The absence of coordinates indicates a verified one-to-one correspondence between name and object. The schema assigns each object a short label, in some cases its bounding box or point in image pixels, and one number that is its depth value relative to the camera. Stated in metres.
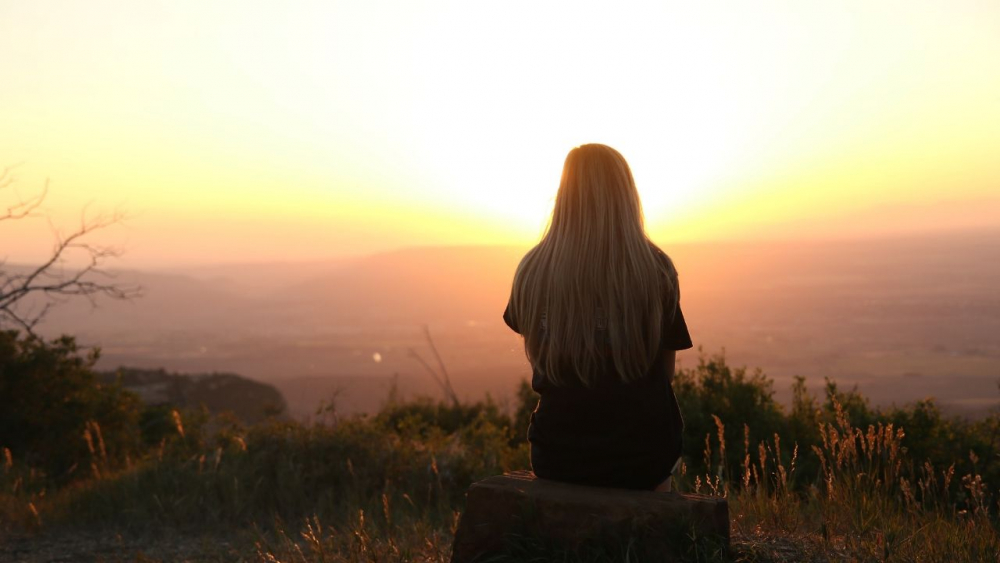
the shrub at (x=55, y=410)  9.24
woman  3.50
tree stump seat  3.30
